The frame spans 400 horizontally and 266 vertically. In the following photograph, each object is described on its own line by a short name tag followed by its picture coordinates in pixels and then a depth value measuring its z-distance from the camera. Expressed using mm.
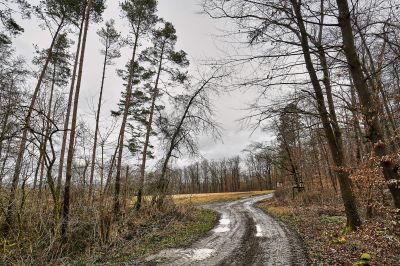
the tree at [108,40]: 18859
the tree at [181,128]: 17859
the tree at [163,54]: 17953
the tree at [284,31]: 5520
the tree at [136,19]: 15133
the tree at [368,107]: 5031
